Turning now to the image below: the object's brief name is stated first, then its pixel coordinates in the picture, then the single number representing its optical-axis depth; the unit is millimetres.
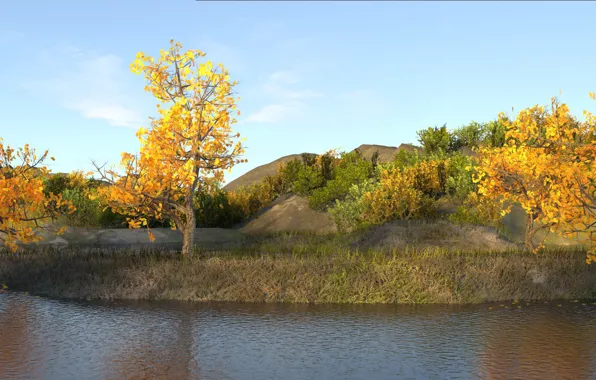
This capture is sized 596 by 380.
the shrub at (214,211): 25375
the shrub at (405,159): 25766
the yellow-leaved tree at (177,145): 12922
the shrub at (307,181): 26453
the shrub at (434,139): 29656
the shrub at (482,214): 20234
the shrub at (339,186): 24484
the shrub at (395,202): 20562
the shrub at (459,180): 22344
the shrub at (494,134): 29656
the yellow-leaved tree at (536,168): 10742
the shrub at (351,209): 21891
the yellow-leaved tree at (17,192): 11867
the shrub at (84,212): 24469
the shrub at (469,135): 31359
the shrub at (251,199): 27891
